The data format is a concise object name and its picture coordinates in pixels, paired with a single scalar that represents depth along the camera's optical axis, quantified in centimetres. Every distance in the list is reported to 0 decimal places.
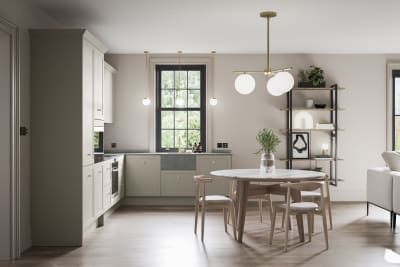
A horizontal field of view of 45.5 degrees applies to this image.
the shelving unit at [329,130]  784
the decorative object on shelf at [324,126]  785
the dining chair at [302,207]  473
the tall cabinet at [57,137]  499
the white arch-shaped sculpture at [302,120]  807
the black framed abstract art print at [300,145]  810
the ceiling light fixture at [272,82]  531
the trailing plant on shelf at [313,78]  787
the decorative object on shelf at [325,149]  810
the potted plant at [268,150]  559
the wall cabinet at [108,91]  724
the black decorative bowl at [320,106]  792
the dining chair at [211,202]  545
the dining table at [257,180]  504
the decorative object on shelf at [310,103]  796
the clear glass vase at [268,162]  560
